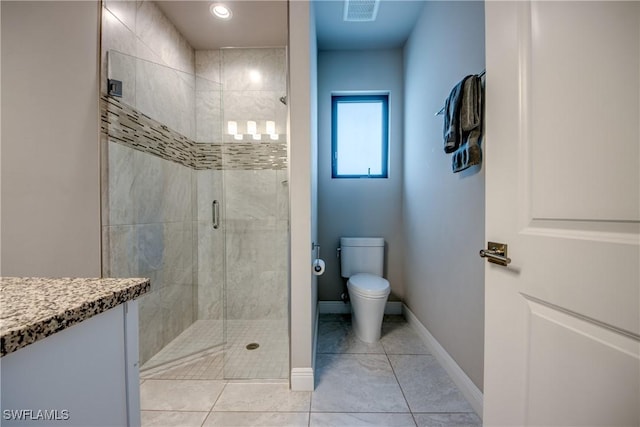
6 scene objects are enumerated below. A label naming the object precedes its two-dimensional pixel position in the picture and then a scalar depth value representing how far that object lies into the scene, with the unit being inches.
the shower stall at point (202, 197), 63.8
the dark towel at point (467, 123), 44.9
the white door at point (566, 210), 19.3
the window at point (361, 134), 104.6
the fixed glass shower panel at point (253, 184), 81.5
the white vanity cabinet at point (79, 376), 14.5
